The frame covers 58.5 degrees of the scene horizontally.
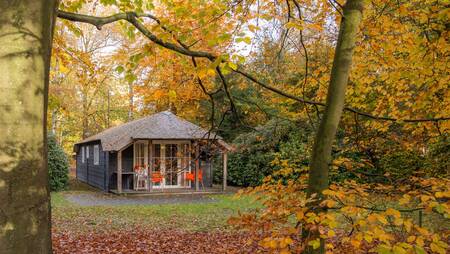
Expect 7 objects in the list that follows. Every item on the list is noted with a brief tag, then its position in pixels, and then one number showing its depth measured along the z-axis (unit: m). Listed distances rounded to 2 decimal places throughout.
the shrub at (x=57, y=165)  19.16
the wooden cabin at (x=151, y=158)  18.27
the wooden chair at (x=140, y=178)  18.92
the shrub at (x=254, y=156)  17.46
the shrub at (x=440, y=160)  8.20
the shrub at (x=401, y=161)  11.34
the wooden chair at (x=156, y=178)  17.87
